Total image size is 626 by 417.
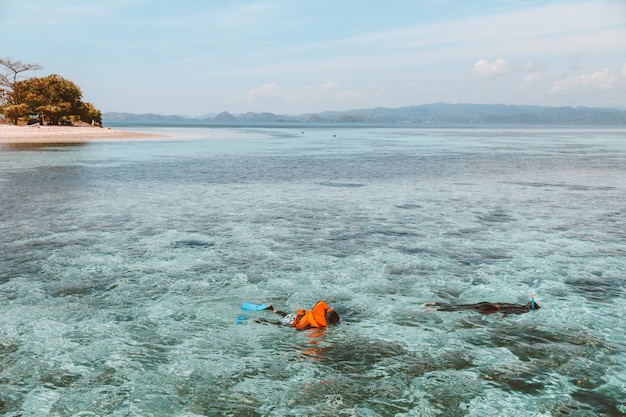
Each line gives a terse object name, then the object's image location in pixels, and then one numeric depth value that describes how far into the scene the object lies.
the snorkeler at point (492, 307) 14.11
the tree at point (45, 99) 109.75
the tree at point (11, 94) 109.19
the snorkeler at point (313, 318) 12.91
